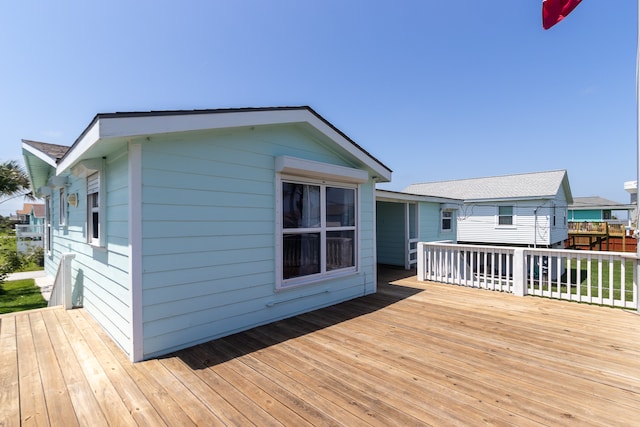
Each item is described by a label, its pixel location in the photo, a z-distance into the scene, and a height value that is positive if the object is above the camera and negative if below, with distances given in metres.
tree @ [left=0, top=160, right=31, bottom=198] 9.29 +1.24
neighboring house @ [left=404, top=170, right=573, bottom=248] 14.92 +0.14
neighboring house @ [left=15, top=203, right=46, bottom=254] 12.77 -1.10
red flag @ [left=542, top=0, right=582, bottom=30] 4.65 +3.39
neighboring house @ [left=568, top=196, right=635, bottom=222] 26.37 +0.17
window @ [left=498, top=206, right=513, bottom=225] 16.03 -0.13
